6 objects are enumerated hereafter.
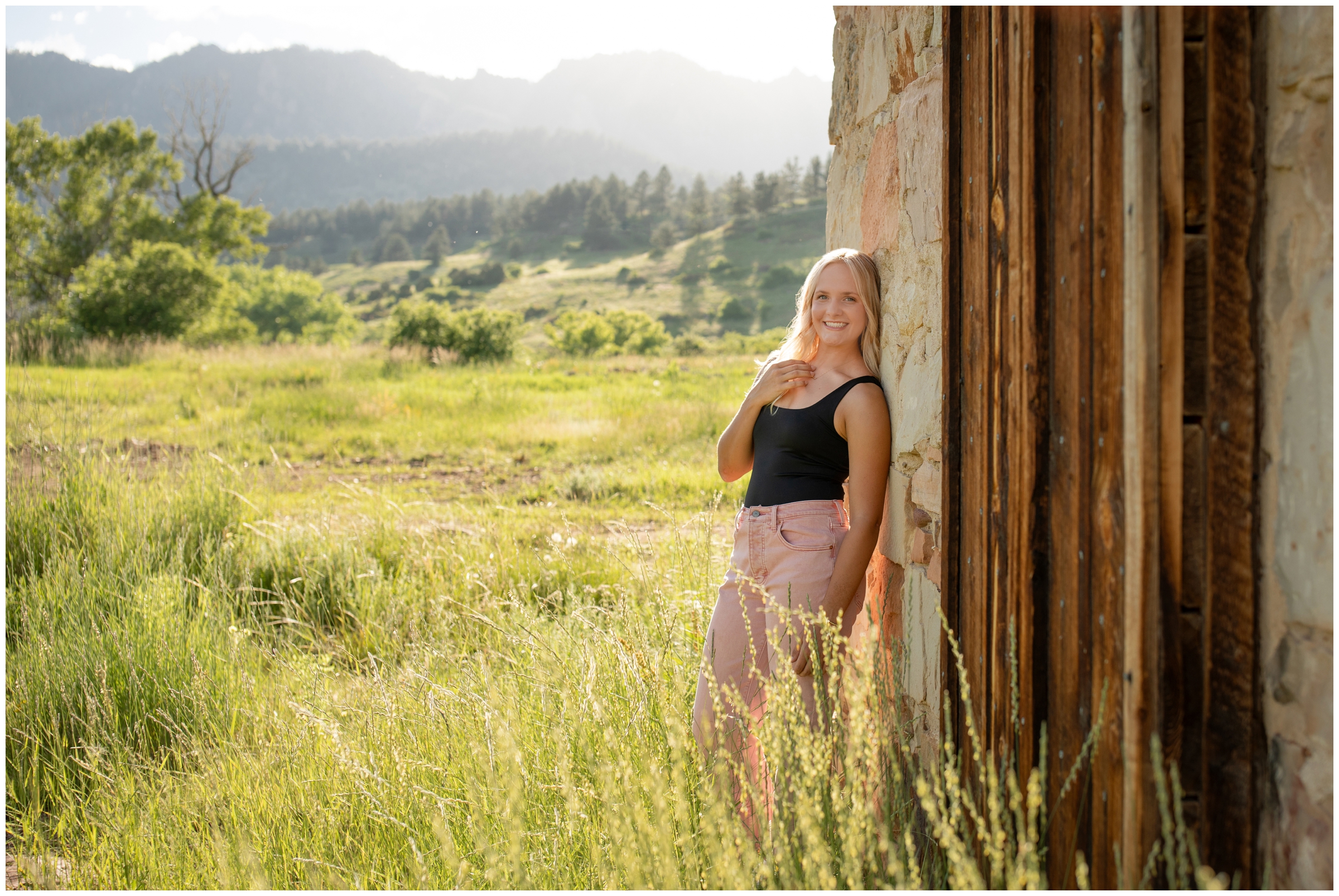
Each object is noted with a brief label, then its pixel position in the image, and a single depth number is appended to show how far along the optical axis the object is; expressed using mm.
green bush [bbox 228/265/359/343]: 42219
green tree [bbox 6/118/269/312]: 26531
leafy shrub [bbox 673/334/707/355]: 32625
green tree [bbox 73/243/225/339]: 20375
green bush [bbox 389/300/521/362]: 21172
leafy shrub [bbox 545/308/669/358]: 33562
